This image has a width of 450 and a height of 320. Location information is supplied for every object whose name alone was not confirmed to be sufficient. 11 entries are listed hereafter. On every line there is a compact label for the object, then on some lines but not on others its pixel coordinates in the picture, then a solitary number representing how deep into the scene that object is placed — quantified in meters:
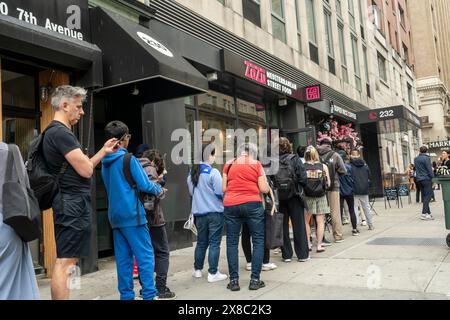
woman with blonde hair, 7.11
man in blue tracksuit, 4.12
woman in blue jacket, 5.62
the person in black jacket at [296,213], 6.38
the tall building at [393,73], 24.12
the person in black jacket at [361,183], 9.29
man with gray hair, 3.32
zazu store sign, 9.92
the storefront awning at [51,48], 5.34
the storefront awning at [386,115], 17.44
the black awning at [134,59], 6.38
